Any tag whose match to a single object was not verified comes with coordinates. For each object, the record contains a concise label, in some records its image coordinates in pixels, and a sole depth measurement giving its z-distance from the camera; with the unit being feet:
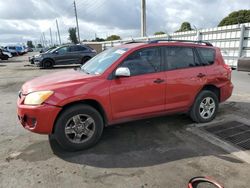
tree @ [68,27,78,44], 208.35
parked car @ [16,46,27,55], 141.27
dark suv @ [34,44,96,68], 53.57
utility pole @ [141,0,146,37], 77.92
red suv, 11.53
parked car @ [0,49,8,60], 93.92
